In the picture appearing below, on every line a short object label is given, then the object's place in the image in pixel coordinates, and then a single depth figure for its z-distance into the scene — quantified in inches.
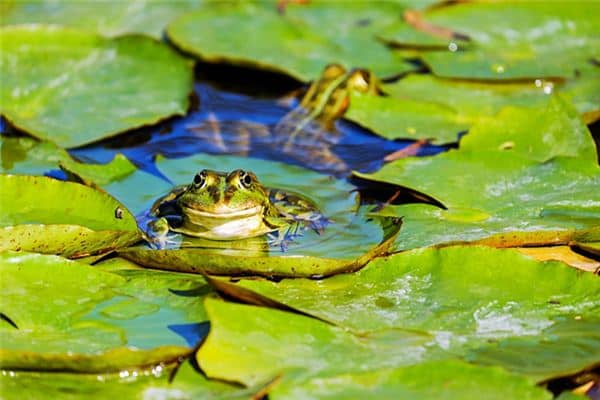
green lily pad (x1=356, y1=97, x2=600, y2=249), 287.9
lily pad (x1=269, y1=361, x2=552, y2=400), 205.5
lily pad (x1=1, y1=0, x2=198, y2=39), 508.7
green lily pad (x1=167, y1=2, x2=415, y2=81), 462.0
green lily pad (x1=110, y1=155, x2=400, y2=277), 259.4
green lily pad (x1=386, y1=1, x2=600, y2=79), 444.8
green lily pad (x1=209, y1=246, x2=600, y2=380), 229.1
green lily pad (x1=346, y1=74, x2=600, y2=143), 397.7
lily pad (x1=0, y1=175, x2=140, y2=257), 270.1
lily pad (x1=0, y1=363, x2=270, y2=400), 217.0
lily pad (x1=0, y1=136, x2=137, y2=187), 332.8
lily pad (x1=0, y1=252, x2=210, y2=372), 219.9
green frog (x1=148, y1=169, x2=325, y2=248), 305.4
